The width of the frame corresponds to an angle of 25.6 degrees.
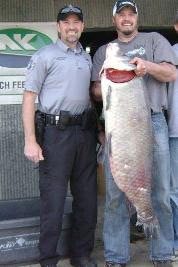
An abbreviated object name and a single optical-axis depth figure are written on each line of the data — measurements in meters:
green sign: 3.62
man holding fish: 2.66
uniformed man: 2.88
